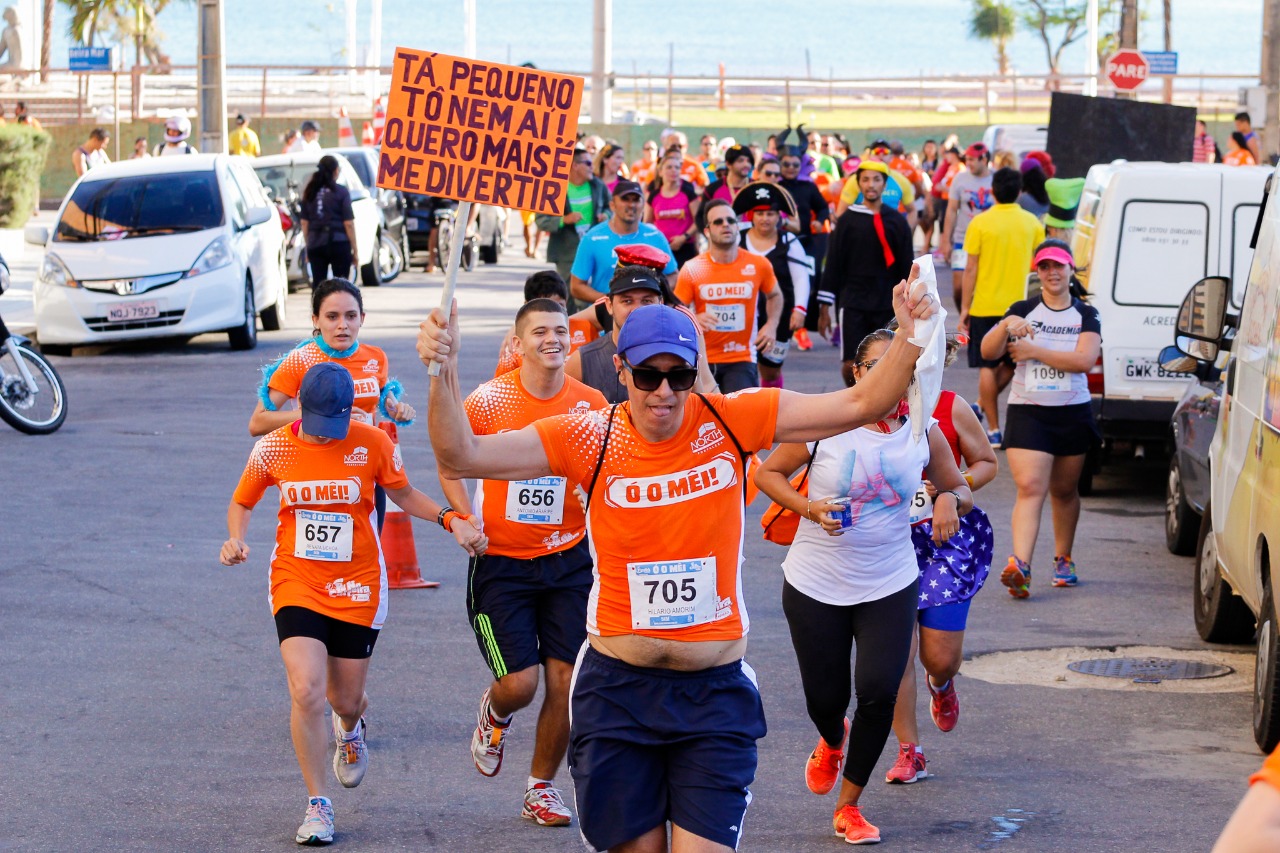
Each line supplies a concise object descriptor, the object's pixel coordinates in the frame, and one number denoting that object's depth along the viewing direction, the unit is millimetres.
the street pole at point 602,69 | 46031
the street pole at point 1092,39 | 50656
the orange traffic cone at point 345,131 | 39625
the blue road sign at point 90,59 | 38406
